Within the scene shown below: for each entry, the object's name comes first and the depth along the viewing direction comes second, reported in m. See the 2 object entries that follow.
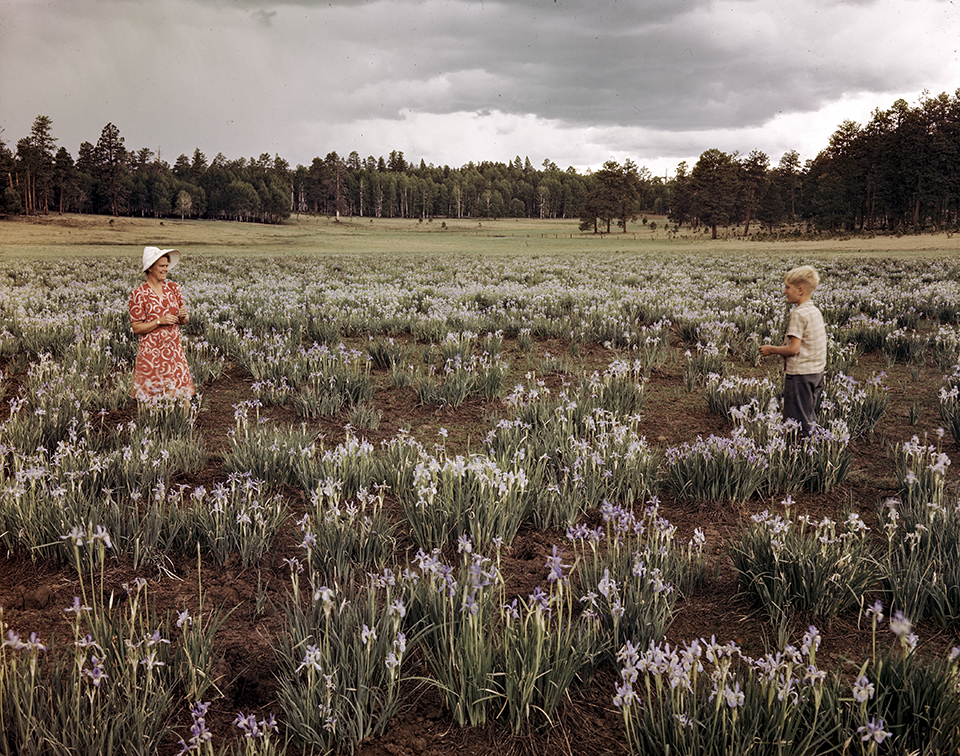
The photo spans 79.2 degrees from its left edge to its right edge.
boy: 4.98
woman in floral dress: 6.23
